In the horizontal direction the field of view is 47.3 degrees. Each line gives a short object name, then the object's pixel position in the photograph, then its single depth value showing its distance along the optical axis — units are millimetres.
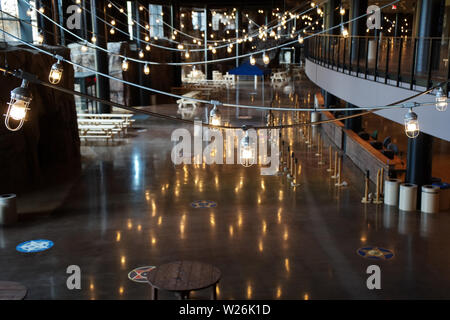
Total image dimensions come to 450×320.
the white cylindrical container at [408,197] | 13453
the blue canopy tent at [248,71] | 27759
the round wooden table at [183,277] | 7773
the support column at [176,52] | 40059
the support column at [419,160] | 13372
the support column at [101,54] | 27266
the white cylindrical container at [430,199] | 13258
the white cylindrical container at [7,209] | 12742
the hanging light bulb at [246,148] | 7660
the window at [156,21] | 43003
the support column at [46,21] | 21391
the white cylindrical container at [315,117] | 26562
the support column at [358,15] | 20328
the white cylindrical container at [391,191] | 13930
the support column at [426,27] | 12102
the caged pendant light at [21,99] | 5605
